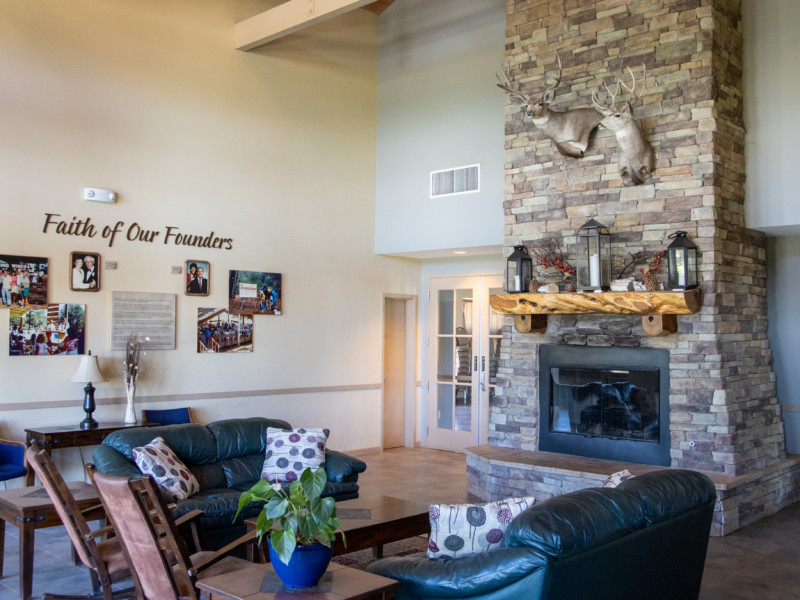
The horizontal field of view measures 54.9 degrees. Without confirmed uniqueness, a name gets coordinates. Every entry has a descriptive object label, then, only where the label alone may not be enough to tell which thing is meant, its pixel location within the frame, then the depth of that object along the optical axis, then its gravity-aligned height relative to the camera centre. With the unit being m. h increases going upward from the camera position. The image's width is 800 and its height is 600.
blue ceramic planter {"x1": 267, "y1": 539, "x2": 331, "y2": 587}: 3.10 -0.96
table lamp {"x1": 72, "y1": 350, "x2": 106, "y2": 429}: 6.75 -0.43
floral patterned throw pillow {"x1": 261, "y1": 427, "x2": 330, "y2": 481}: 5.96 -0.97
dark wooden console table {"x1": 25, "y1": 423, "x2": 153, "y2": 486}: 6.42 -0.91
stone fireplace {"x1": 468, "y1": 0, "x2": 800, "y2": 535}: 6.33 +0.96
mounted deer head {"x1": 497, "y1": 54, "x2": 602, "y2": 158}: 6.86 +1.87
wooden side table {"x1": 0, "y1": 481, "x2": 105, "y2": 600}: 4.51 -1.12
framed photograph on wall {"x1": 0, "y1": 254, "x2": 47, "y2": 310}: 6.68 +0.41
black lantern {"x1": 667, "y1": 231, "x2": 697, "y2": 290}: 6.27 +0.56
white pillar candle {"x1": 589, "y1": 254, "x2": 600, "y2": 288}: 6.66 +0.53
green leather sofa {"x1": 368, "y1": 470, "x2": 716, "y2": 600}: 2.87 -0.89
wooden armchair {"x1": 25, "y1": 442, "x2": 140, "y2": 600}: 4.05 -1.10
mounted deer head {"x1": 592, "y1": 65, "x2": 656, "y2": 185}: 6.45 +1.59
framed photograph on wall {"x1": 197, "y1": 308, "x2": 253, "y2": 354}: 8.02 -0.02
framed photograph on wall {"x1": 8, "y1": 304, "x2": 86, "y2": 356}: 6.73 -0.01
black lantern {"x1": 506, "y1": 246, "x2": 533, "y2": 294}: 7.19 +0.56
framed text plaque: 7.36 +0.10
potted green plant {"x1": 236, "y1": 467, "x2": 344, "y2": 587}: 3.01 -0.78
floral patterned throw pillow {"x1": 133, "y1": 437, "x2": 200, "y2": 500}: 5.21 -0.96
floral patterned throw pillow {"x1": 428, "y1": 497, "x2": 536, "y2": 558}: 3.29 -0.84
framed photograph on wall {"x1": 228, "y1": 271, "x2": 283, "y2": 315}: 8.30 +0.40
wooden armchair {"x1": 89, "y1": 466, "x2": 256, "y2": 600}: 3.66 -1.04
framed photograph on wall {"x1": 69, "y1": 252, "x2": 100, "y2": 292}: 7.07 +0.53
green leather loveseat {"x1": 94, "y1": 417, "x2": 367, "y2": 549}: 5.23 -1.03
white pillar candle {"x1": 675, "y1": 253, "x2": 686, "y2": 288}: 6.27 +0.50
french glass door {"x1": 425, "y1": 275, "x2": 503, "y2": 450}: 9.61 -0.35
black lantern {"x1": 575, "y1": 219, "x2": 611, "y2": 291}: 6.66 +0.67
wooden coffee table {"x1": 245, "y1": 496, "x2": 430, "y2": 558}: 4.50 -1.16
